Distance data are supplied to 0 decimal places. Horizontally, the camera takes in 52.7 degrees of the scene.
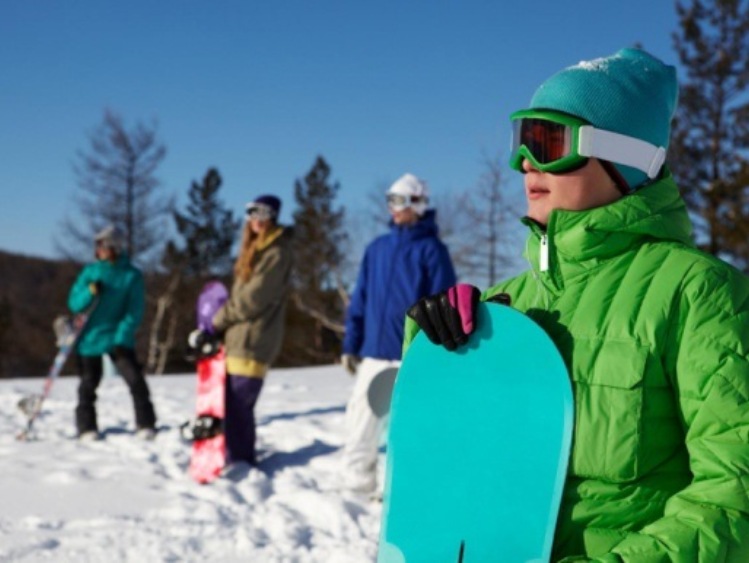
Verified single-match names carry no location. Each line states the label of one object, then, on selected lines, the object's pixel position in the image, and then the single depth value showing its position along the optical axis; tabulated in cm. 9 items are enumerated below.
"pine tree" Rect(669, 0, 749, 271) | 2245
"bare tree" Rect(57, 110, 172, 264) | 2441
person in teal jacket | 661
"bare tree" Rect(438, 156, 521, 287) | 2581
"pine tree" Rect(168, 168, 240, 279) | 3318
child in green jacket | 122
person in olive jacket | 551
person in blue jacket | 495
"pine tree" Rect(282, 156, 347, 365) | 3353
